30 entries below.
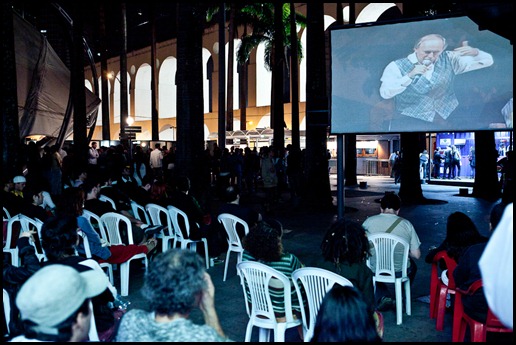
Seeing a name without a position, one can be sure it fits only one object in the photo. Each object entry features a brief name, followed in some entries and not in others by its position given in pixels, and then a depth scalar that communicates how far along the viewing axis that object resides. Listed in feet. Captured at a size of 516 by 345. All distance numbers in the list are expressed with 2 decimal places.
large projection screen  22.57
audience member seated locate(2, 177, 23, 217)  21.93
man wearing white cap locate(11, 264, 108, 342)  6.66
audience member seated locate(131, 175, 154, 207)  26.96
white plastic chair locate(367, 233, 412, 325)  15.56
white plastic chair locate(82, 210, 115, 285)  20.04
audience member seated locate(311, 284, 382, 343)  7.09
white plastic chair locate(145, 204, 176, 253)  22.44
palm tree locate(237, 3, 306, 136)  87.81
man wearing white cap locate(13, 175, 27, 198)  25.14
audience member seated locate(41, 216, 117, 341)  11.39
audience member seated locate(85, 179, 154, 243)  20.84
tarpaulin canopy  49.52
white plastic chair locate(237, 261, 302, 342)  12.44
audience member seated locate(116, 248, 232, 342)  7.27
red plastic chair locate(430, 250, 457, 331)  14.25
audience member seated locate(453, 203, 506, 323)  12.03
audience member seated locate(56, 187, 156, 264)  16.58
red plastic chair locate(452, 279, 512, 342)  11.60
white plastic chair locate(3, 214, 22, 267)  19.12
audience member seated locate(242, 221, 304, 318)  13.10
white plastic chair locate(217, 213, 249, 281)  20.74
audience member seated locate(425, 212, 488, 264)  14.23
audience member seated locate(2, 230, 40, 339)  10.77
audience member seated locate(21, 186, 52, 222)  20.35
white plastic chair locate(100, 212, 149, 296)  19.79
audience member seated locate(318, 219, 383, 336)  12.37
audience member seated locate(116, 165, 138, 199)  27.45
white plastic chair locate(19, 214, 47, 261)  17.85
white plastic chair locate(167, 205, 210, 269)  21.86
